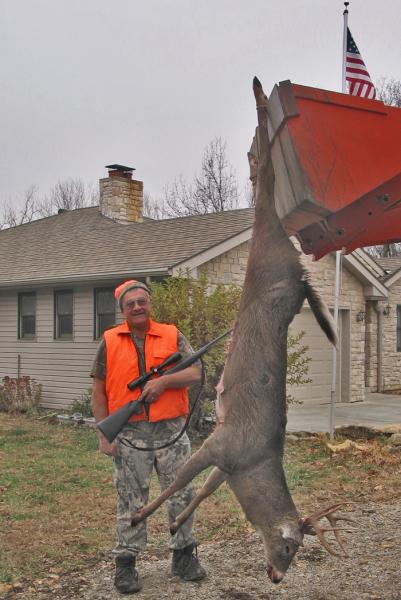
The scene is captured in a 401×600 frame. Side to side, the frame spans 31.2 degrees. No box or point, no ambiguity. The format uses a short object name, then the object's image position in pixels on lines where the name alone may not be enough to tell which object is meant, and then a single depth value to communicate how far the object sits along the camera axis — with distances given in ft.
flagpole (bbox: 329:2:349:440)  25.05
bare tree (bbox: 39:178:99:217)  180.55
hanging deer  9.09
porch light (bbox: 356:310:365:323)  62.85
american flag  24.24
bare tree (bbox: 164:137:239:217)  130.72
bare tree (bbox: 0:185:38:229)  171.63
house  51.49
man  16.78
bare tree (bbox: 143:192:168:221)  159.22
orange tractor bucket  8.64
